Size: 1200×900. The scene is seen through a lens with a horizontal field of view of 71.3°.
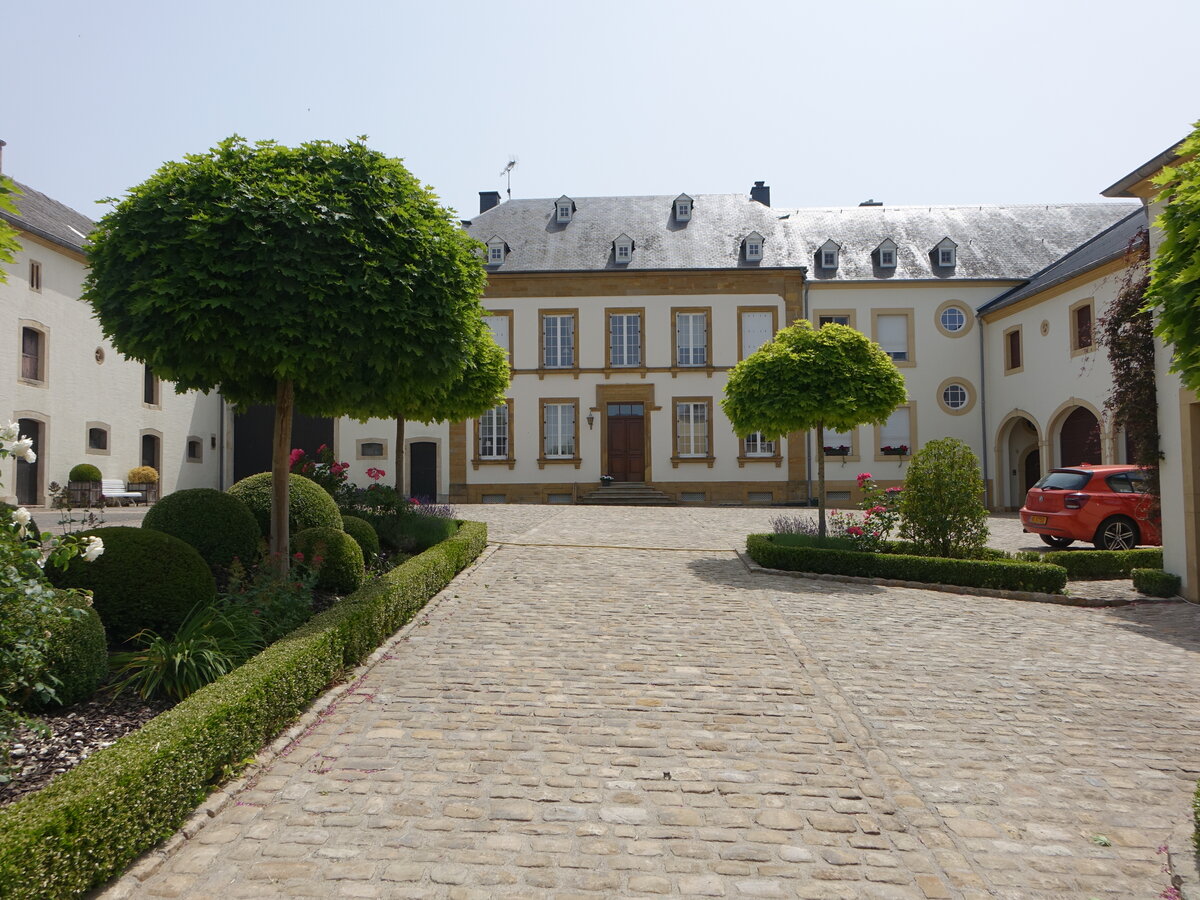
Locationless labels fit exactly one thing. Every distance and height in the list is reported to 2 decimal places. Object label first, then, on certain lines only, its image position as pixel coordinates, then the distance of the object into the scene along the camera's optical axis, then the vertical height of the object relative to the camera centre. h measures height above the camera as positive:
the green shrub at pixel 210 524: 8.16 -0.40
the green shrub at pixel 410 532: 12.13 -0.76
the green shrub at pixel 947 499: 11.75 -0.33
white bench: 22.72 -0.26
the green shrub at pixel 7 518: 3.88 -0.15
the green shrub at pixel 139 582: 6.14 -0.74
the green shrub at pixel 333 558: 8.70 -0.80
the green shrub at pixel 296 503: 9.67 -0.25
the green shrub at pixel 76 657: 4.96 -1.05
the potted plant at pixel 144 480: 25.28 +0.10
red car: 13.72 -0.60
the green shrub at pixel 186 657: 5.46 -1.19
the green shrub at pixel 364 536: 10.29 -0.67
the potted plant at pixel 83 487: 22.09 -0.08
